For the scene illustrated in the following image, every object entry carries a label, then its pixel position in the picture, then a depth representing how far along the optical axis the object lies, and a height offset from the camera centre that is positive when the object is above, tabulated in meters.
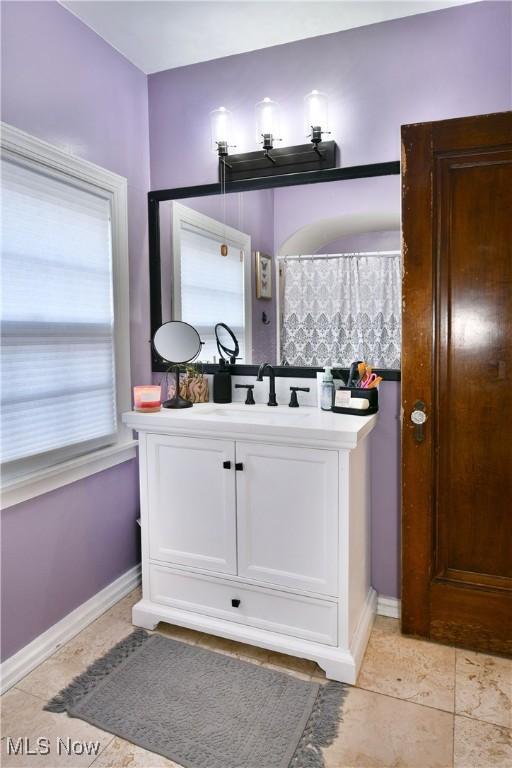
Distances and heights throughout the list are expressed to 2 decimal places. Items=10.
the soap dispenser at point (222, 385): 2.54 -0.15
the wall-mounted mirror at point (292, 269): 2.30 +0.40
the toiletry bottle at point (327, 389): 2.26 -0.16
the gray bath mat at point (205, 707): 1.60 -1.19
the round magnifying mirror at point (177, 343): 2.50 +0.06
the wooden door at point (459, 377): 1.97 -0.10
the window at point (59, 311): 1.92 +0.19
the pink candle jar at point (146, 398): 2.25 -0.18
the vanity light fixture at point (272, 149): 2.31 +0.94
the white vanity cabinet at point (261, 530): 1.92 -0.69
